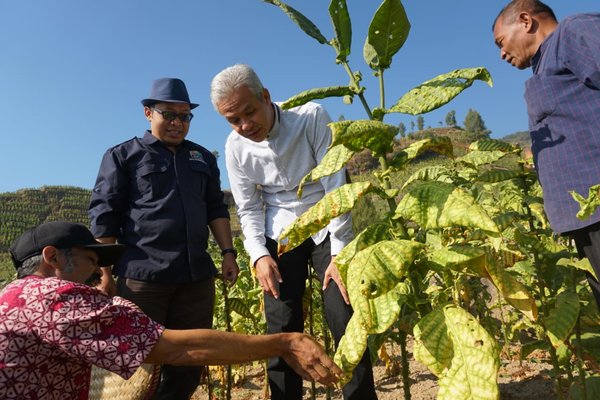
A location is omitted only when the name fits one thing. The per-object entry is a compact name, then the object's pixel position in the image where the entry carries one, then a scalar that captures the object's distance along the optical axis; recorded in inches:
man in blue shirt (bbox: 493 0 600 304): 68.1
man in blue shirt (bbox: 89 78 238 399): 104.3
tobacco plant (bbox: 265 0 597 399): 46.0
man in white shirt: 83.8
